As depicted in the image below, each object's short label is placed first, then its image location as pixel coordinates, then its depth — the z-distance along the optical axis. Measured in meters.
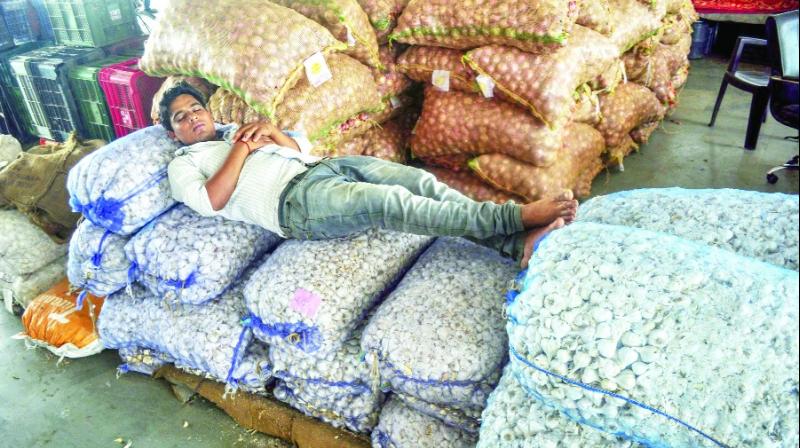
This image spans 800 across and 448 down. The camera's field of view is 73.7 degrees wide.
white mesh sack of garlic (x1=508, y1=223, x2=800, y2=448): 0.88
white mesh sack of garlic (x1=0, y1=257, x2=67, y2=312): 2.28
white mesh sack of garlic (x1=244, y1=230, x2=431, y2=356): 1.50
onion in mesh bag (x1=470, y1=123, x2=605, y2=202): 2.46
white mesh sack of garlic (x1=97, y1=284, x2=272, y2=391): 1.69
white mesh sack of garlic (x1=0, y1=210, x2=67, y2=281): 2.27
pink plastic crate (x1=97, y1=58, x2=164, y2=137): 2.74
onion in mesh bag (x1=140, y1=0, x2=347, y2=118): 2.04
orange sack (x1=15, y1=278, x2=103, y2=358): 2.02
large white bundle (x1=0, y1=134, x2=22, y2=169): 2.73
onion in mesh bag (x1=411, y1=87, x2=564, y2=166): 2.38
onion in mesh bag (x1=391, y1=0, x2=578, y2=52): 2.19
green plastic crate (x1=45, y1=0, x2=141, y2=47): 3.21
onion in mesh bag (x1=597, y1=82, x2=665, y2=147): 3.02
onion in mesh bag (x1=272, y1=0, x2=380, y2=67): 2.33
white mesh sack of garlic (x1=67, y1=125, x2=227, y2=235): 1.77
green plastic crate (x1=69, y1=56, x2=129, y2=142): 2.94
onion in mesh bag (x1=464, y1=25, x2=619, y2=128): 2.27
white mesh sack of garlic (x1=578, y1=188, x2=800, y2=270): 1.17
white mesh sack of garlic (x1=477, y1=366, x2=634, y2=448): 1.08
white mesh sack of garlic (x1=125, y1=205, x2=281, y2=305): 1.70
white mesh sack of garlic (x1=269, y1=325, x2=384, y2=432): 1.54
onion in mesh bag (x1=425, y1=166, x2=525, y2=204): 2.64
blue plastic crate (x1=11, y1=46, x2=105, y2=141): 3.04
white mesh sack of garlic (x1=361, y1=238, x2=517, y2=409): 1.31
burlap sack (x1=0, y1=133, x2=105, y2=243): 2.28
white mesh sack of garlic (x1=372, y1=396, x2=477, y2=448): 1.42
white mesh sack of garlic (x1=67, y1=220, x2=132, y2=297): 1.83
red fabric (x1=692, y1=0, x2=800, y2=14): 5.35
